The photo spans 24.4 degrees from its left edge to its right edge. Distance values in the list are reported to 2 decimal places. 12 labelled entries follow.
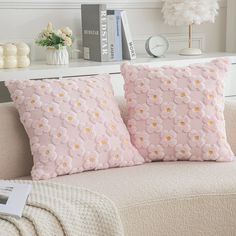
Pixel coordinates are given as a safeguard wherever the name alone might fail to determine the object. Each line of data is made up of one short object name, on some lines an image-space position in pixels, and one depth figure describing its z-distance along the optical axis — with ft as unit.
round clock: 11.03
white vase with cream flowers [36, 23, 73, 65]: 9.82
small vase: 9.91
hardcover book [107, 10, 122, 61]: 10.16
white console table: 9.02
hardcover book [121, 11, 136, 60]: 10.42
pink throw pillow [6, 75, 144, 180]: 7.07
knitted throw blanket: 5.57
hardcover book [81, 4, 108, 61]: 10.03
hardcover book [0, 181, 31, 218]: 5.68
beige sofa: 6.41
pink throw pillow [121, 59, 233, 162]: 7.70
